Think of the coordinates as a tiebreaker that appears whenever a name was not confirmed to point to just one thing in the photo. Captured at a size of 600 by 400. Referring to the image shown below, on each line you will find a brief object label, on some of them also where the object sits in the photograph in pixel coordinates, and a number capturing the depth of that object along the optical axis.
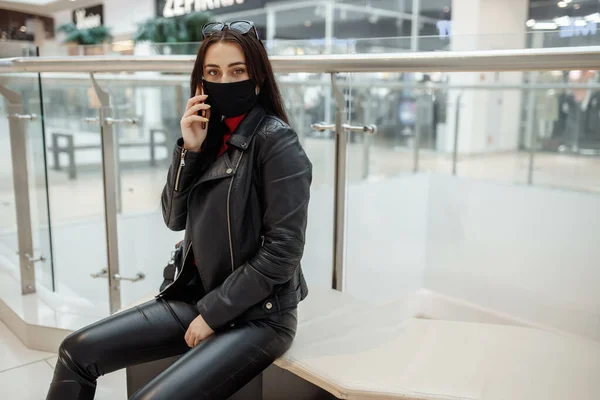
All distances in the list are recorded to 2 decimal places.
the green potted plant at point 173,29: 8.93
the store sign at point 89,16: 12.48
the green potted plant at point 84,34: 10.79
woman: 1.29
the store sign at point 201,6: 11.61
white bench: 1.21
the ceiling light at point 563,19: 4.85
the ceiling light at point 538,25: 4.40
